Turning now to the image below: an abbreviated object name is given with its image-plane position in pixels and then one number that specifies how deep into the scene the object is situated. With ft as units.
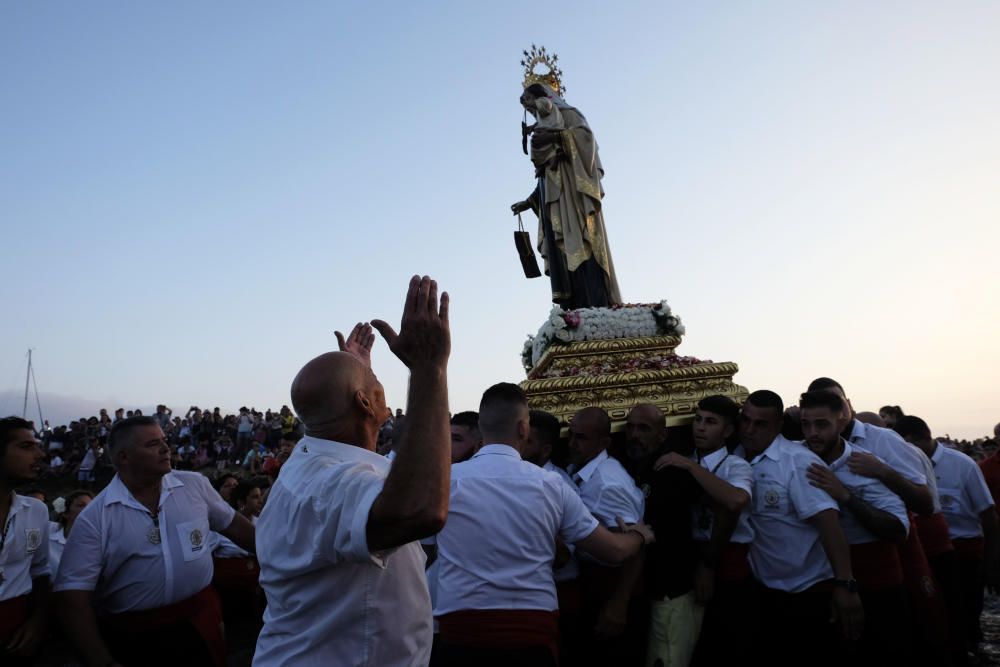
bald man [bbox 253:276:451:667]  6.03
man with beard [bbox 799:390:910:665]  13.97
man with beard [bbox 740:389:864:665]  13.42
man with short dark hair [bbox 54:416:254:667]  11.80
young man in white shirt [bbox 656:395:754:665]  13.74
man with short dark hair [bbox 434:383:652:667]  10.68
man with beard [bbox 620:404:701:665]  14.05
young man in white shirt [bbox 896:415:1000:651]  20.06
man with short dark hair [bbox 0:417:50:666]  12.05
